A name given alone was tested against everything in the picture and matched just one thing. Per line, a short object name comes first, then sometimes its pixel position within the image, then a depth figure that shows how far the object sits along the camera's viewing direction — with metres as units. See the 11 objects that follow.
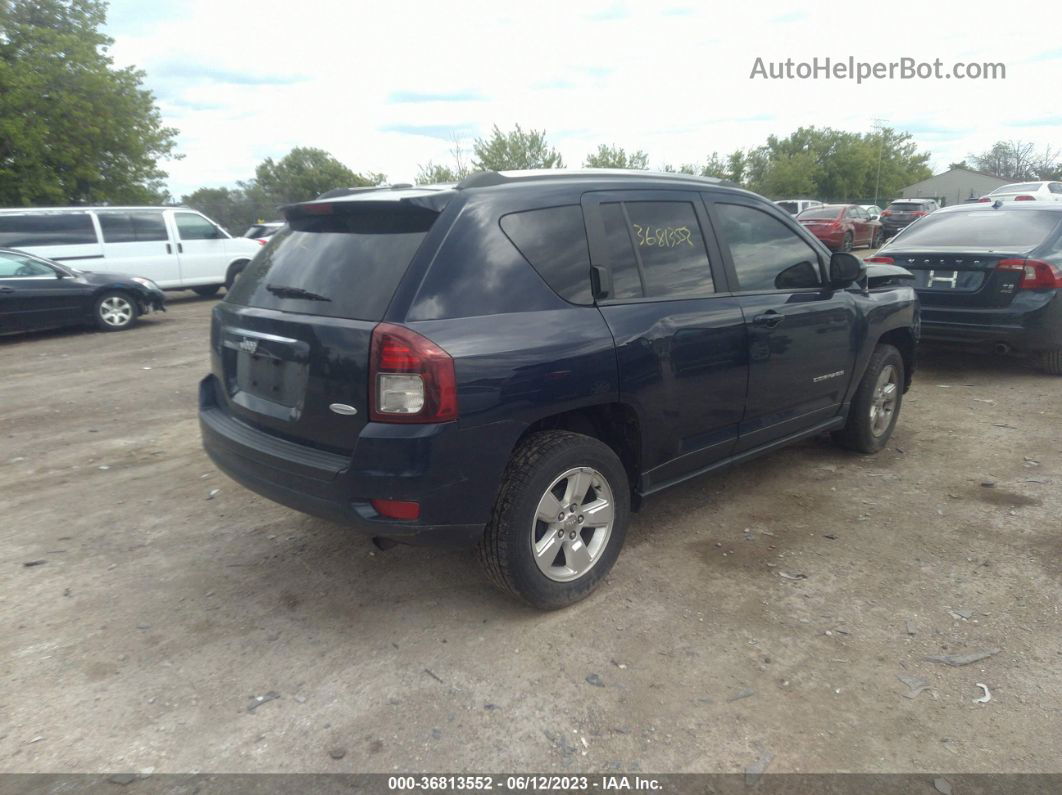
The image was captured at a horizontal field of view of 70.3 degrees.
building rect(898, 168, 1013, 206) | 78.25
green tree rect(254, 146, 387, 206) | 55.03
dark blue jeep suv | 2.82
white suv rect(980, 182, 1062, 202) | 20.71
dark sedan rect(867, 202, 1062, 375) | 6.81
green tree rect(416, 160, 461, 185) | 34.25
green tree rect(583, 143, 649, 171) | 38.25
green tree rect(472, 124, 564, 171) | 34.59
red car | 21.81
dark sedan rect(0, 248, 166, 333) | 10.97
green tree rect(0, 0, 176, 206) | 20.45
